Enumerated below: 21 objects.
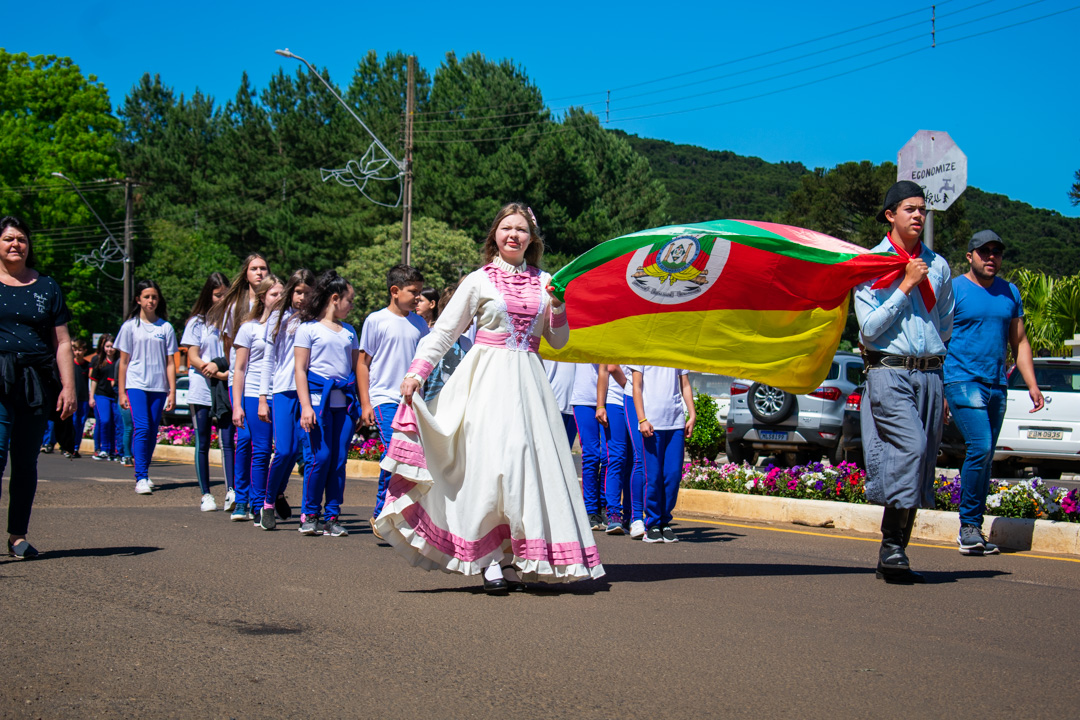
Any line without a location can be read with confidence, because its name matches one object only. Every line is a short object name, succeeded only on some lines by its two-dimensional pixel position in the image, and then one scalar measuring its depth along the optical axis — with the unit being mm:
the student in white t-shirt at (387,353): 7949
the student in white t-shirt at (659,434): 8203
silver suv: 15719
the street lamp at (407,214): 27422
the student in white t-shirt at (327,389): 8312
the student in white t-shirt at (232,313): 9359
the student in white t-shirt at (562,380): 9430
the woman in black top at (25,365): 6527
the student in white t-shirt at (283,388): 8539
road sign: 10016
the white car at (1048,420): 14352
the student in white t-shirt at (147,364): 11789
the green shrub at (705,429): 16359
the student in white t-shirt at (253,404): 8984
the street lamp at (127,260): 46375
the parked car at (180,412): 26894
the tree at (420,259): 43250
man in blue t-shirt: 7770
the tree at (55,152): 51469
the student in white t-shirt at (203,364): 10008
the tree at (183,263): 57625
